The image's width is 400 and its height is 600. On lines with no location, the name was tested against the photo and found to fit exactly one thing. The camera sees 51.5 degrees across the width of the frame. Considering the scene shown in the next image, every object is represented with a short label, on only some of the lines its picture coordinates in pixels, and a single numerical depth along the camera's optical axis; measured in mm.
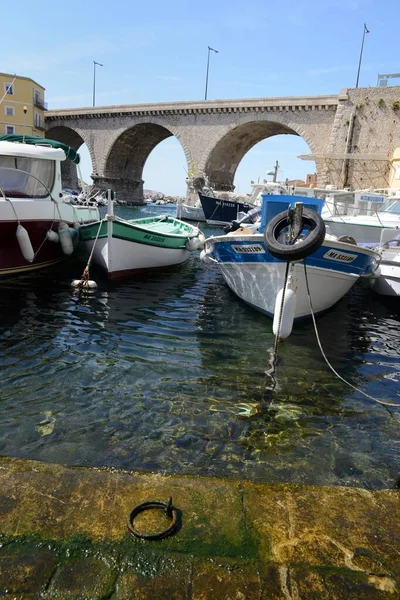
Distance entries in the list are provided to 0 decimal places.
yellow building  50038
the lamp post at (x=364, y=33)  37738
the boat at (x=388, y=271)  9305
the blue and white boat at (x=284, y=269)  7102
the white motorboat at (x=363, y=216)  12789
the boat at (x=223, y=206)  29922
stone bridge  30500
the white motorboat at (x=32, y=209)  9094
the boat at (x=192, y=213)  34384
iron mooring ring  2189
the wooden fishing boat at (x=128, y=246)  10016
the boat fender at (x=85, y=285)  9344
